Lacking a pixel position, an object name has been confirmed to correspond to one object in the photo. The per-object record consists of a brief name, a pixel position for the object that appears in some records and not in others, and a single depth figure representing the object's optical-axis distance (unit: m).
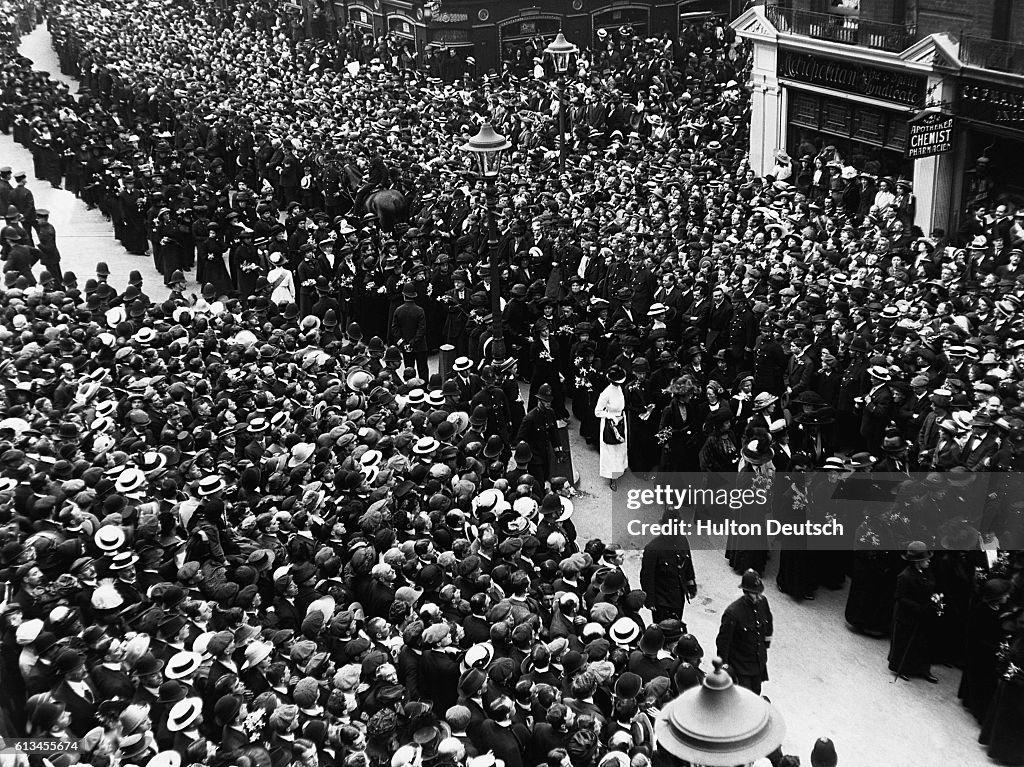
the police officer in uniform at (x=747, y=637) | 10.02
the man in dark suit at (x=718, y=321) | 15.91
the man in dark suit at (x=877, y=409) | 13.67
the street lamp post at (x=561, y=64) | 21.97
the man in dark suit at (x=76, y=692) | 8.48
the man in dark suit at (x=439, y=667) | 8.99
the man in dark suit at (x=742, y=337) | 15.73
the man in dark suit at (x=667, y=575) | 11.02
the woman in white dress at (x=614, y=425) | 14.03
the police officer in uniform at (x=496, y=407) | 14.21
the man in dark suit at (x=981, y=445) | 12.06
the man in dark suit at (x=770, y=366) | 15.05
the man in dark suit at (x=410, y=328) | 16.94
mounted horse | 21.88
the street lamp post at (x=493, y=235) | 14.66
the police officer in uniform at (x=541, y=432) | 13.80
